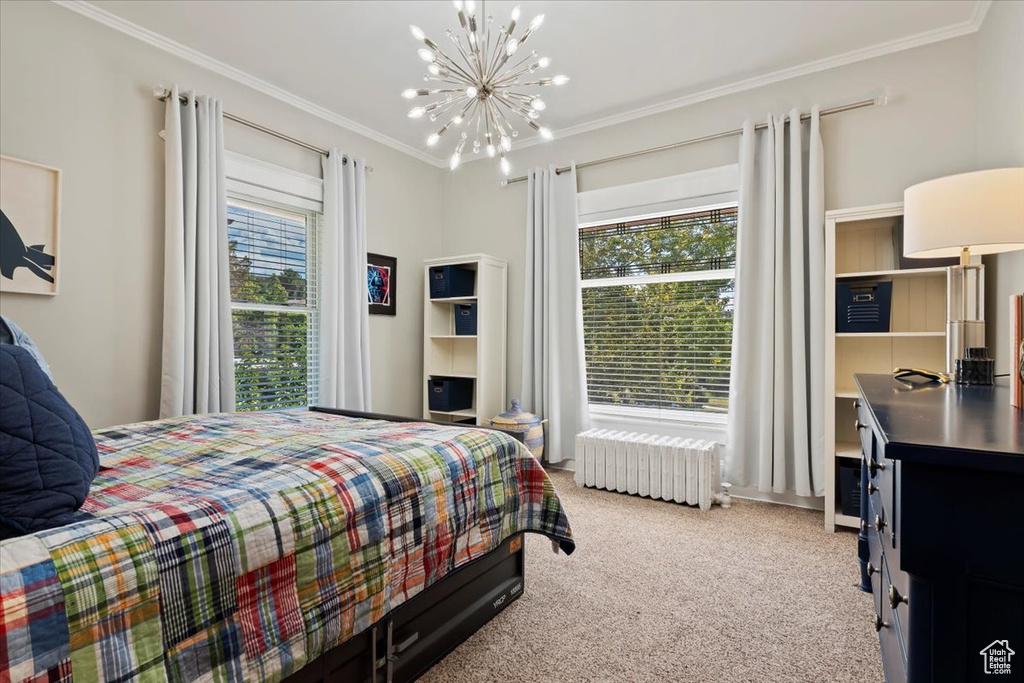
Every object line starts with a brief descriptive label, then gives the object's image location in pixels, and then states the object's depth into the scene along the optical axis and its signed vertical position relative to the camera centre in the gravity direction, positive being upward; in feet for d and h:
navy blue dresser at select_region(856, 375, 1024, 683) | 2.14 -0.91
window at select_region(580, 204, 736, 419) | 11.68 +0.74
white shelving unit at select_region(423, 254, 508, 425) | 13.48 -0.04
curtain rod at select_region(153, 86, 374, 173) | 9.06 +4.49
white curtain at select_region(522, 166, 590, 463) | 13.00 +0.72
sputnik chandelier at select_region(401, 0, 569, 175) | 6.33 +3.73
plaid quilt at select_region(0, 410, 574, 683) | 2.78 -1.48
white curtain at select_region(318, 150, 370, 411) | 11.76 +1.20
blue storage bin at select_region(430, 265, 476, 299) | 13.83 +1.60
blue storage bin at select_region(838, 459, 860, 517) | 9.07 -2.68
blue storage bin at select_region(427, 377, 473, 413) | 13.79 -1.46
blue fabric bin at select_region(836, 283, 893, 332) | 9.02 +0.60
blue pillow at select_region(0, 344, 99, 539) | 3.08 -0.74
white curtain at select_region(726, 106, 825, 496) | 9.99 +0.50
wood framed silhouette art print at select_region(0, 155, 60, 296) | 7.52 +1.74
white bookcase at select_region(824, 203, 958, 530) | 9.17 +0.30
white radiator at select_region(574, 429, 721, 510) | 10.39 -2.70
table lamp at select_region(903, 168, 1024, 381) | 5.28 +1.21
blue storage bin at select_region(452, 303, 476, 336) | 13.82 +0.60
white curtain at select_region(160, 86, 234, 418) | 8.96 +1.36
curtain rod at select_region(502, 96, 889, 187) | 9.72 +4.48
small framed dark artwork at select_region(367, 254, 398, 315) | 13.30 +1.53
